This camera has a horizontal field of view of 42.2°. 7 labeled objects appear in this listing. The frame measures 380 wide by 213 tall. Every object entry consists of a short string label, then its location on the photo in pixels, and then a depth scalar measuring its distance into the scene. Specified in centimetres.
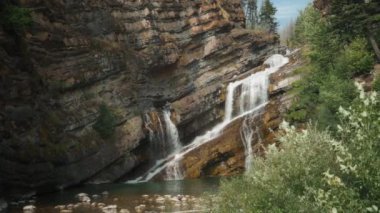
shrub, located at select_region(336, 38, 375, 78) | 4575
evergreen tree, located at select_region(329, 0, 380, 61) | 4497
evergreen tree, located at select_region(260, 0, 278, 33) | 11444
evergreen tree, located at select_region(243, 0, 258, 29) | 12012
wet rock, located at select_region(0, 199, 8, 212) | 2875
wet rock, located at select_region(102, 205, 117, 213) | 2757
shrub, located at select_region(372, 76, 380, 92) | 3876
